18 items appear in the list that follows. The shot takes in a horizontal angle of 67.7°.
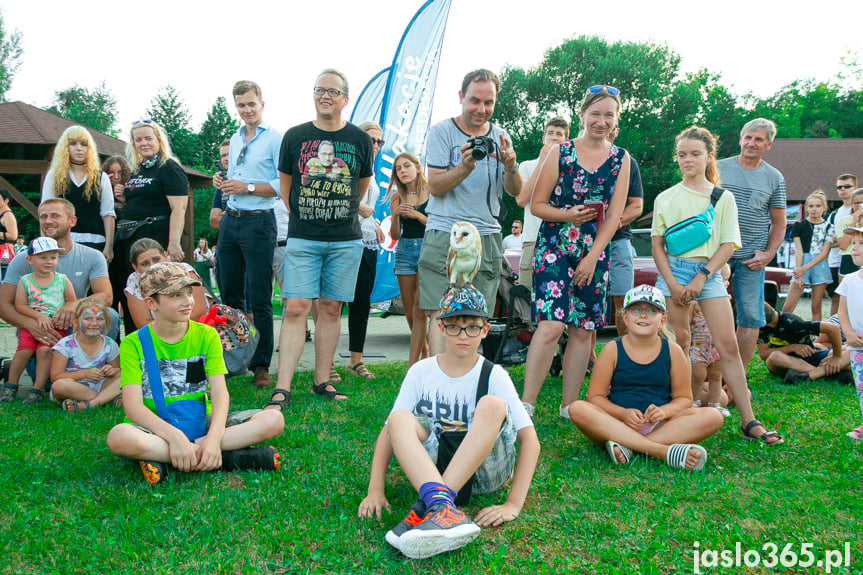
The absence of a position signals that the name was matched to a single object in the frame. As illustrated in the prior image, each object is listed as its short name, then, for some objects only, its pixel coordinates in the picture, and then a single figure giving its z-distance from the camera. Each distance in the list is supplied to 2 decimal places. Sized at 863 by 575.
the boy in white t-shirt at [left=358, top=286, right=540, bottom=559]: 2.65
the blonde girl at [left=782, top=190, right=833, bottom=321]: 9.35
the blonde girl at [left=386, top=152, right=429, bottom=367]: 5.77
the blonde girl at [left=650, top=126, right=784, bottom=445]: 4.11
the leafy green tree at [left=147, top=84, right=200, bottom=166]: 53.03
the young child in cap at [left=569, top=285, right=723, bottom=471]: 3.53
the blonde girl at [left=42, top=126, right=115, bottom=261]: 5.65
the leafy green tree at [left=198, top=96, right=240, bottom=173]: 54.50
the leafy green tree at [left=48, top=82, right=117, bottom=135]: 57.94
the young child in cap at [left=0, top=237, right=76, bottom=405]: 5.06
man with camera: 4.40
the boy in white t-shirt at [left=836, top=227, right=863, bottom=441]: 3.99
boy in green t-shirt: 3.13
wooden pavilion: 16.58
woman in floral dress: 4.27
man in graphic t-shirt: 4.85
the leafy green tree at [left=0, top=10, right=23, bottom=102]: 41.55
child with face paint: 4.79
